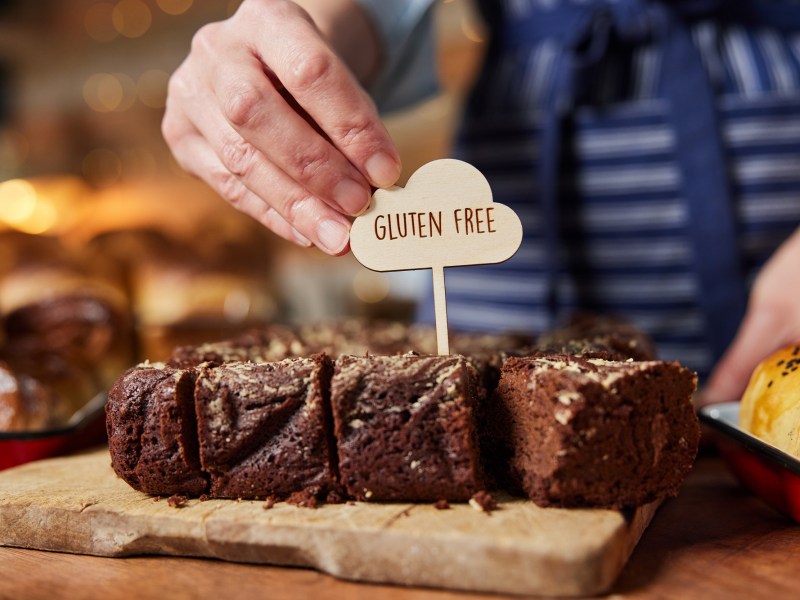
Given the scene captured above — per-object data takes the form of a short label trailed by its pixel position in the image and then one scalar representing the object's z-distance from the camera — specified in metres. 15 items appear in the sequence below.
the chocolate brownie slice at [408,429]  0.32
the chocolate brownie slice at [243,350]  0.37
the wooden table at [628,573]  0.28
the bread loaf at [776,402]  0.34
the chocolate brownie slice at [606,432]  0.30
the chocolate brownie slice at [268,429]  0.33
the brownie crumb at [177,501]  0.33
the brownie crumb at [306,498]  0.32
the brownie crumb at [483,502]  0.31
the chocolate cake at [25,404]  0.42
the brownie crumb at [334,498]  0.32
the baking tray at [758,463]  0.32
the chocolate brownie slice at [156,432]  0.33
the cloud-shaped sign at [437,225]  0.34
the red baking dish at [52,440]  0.42
